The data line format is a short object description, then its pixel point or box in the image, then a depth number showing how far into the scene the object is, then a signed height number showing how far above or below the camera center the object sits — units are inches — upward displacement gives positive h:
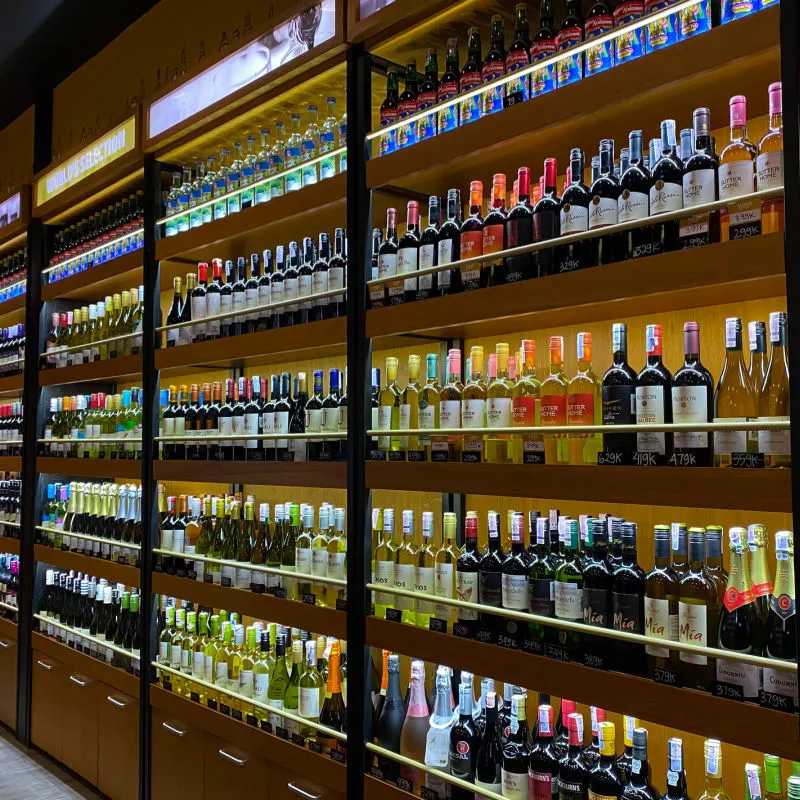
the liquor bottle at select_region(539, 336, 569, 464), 77.9 +4.2
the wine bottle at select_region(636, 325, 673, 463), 69.1 +3.4
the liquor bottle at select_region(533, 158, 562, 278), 81.1 +23.6
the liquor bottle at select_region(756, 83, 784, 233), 62.9 +22.8
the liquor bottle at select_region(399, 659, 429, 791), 93.0 -33.2
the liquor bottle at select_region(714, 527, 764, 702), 67.4 -14.8
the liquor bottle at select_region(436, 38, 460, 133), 91.0 +41.4
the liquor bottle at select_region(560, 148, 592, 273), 77.0 +22.9
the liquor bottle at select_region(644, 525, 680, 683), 67.3 -14.6
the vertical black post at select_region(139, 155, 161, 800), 128.0 +1.8
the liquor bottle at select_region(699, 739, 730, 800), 67.1 -28.0
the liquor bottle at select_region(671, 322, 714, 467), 66.6 +3.7
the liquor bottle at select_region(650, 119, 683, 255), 70.1 +23.3
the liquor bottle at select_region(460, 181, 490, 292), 86.7 +22.9
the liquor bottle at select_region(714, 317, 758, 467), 68.7 +5.6
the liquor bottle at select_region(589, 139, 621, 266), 74.7 +23.1
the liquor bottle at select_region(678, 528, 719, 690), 65.2 -14.5
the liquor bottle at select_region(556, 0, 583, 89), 78.9 +42.0
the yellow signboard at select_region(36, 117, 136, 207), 141.3 +56.4
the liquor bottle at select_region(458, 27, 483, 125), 89.4 +43.0
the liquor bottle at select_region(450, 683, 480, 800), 85.1 -32.8
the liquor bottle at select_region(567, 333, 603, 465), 76.1 +3.6
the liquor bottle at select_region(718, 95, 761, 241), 64.9 +22.7
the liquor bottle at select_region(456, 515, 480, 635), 84.0 -14.0
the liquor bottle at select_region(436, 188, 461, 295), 89.4 +23.0
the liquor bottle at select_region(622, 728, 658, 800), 71.6 -30.7
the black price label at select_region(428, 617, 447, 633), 86.6 -19.9
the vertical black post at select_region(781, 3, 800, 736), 59.2 +20.8
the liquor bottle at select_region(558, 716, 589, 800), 75.3 -31.8
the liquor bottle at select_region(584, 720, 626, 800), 73.3 -31.2
